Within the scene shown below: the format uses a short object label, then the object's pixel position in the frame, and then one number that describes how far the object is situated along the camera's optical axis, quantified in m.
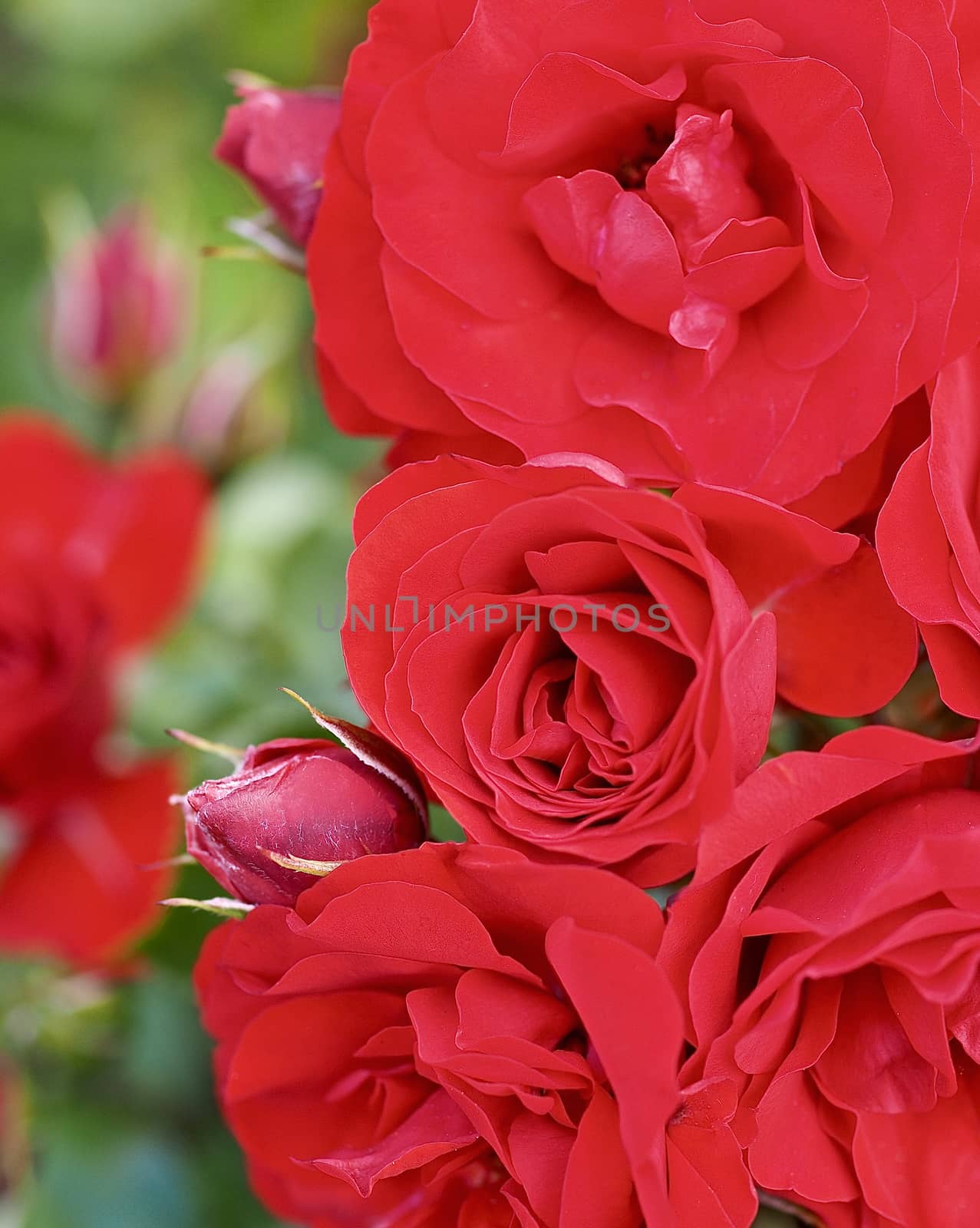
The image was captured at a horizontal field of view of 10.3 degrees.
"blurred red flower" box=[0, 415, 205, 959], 0.78
